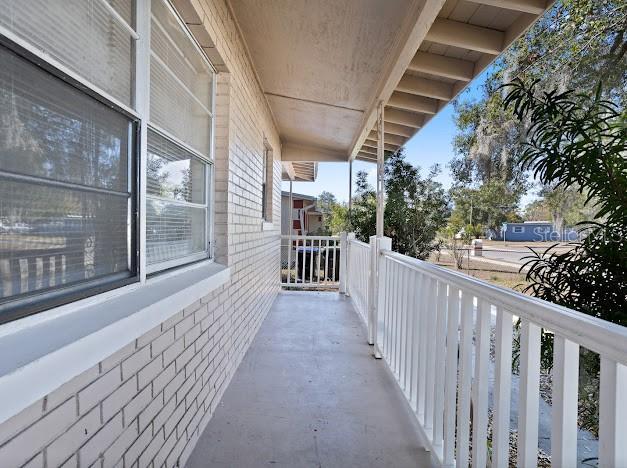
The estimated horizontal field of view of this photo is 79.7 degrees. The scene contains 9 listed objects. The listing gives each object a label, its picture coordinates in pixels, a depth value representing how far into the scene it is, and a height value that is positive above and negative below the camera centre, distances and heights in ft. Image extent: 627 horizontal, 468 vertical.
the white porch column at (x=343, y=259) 21.30 -1.80
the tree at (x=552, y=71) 15.87 +7.76
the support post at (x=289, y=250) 20.43 -1.32
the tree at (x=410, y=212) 25.94 +1.17
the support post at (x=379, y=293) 11.03 -1.96
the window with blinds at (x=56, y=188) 2.84 +0.32
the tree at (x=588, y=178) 5.76 +0.88
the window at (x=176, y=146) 5.57 +1.37
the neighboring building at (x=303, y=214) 50.92 +1.98
